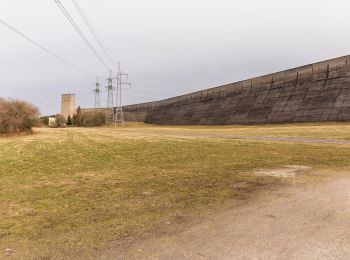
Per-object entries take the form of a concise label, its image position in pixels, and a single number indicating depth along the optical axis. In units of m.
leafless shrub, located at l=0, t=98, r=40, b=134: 36.47
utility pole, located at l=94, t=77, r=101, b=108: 135.50
